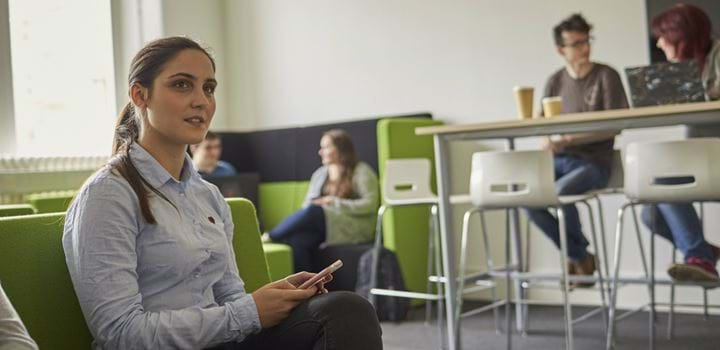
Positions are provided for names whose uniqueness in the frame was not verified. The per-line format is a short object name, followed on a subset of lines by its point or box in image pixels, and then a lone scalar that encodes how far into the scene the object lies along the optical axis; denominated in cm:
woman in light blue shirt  152
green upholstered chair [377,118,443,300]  486
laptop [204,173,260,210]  502
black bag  464
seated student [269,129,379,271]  500
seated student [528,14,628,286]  403
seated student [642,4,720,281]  350
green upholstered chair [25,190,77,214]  334
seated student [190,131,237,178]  518
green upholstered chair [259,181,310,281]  572
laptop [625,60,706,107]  314
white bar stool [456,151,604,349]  334
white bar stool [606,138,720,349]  303
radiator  466
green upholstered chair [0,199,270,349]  157
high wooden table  292
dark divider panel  532
